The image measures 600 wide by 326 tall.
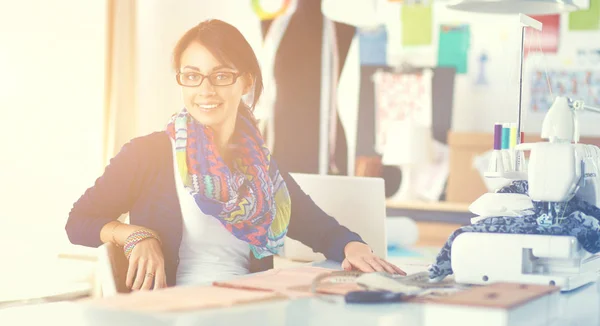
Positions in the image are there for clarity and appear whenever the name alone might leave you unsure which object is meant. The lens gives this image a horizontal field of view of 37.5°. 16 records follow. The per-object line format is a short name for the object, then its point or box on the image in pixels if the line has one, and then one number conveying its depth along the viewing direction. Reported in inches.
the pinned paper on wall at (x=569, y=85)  200.2
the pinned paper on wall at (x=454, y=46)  209.2
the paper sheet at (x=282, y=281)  67.2
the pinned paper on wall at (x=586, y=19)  198.5
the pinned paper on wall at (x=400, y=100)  209.6
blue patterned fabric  75.3
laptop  97.3
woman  82.9
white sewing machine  74.0
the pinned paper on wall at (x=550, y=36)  201.9
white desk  57.5
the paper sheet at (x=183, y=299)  56.0
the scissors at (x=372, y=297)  63.4
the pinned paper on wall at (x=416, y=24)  213.3
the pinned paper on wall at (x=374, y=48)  217.2
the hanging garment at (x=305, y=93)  209.0
